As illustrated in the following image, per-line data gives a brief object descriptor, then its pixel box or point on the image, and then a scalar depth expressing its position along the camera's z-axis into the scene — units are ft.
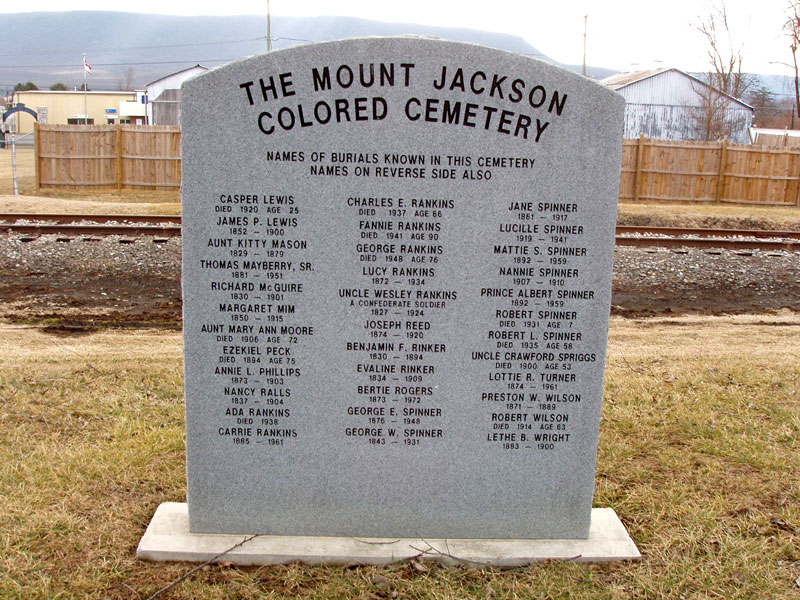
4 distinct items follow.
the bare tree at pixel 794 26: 121.35
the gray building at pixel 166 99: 159.53
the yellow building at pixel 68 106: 256.32
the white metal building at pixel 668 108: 142.20
